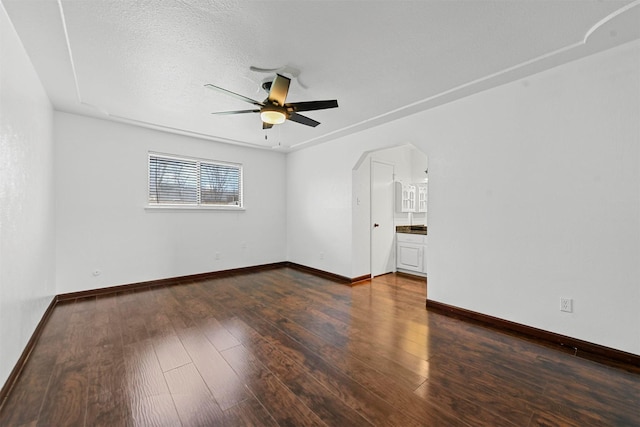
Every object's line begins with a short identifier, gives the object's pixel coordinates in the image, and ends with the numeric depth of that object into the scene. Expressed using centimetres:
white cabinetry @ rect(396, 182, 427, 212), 526
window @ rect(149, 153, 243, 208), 430
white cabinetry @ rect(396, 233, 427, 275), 479
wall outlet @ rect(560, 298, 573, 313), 233
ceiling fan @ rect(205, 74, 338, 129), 237
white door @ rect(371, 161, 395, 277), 479
